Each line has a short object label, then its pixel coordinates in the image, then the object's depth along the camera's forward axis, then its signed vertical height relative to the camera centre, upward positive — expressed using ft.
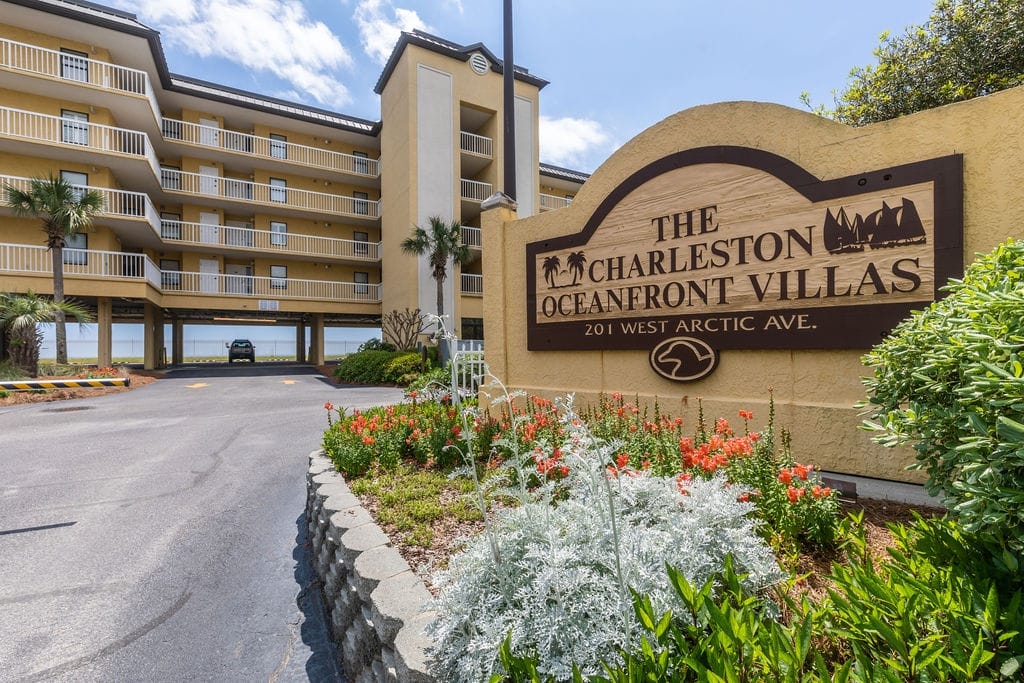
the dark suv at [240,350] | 100.48 -1.56
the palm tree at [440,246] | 62.59 +13.81
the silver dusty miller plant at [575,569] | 6.06 -3.63
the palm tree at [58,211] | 50.01 +15.44
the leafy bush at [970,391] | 5.17 -0.78
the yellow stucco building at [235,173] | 58.59 +27.22
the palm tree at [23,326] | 46.55 +2.00
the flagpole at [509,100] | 26.94 +15.41
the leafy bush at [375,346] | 66.90 -0.59
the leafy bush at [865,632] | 4.72 -3.44
